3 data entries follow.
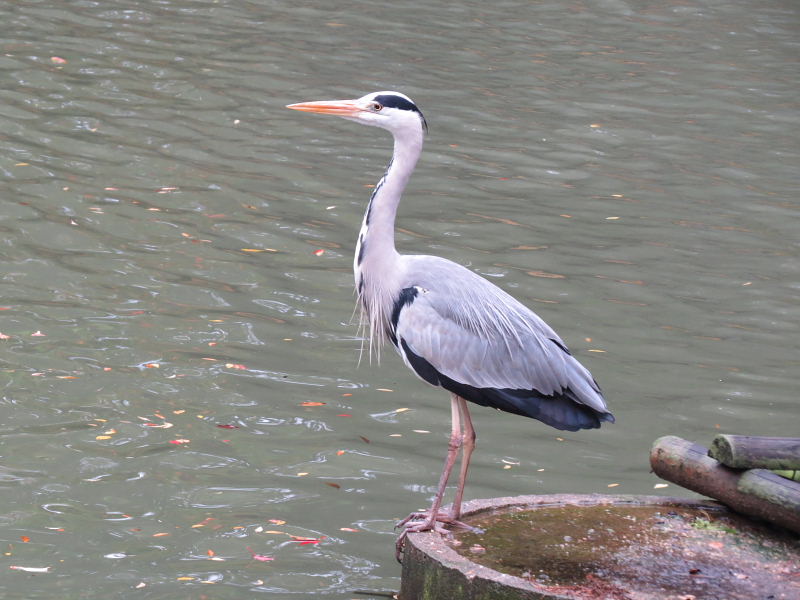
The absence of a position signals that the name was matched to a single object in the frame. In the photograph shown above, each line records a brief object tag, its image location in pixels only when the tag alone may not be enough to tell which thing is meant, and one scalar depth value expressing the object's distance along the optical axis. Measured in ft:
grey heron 33.37
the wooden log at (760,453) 33.06
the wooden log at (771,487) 31.99
